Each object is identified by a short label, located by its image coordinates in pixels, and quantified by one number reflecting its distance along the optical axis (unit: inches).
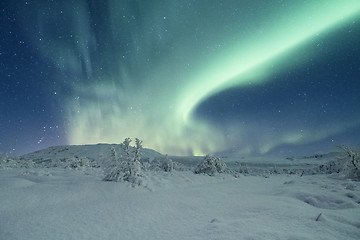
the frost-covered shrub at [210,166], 609.7
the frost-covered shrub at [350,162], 451.5
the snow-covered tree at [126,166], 312.0
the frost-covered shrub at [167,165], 550.6
